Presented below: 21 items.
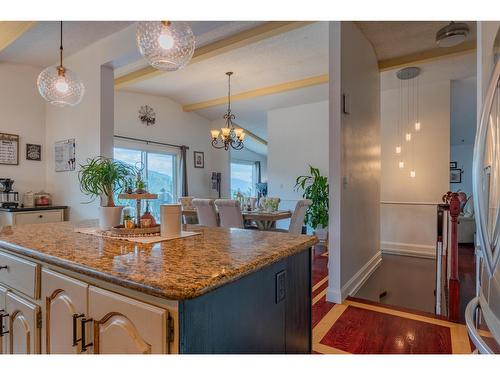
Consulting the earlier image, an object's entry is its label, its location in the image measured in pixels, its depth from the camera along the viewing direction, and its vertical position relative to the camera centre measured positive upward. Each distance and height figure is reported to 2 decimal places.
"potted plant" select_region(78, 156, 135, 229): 1.53 +0.03
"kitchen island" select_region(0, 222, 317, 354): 0.77 -0.34
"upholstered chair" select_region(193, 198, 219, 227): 3.88 -0.30
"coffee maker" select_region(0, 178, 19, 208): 3.38 -0.07
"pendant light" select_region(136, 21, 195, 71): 1.57 +0.81
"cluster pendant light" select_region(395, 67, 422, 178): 4.80 +1.11
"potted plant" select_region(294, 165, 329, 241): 5.14 -0.26
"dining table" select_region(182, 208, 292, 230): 3.91 -0.37
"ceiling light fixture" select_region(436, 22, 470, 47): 2.98 +1.61
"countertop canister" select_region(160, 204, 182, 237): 1.39 -0.15
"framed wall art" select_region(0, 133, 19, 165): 3.50 +0.47
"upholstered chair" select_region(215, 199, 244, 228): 3.62 -0.30
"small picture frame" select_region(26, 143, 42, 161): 3.71 +0.46
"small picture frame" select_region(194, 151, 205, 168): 6.79 +0.68
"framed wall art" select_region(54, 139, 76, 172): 3.50 +0.40
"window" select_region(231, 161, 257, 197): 9.38 +0.37
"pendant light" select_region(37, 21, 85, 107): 2.09 +0.75
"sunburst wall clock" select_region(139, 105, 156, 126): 5.68 +1.44
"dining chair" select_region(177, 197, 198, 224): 4.80 -0.32
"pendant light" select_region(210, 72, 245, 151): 4.63 +0.87
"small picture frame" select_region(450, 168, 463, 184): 8.55 +0.37
